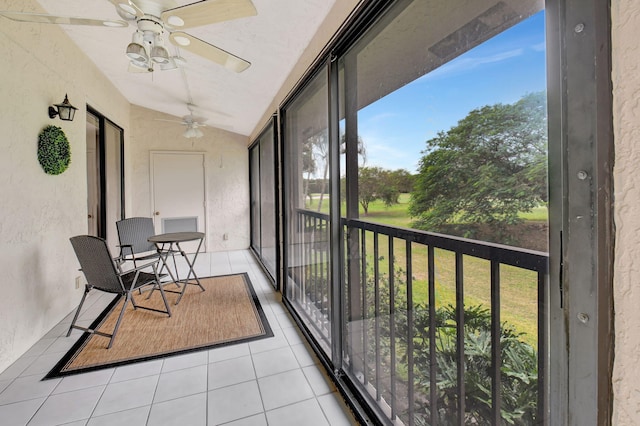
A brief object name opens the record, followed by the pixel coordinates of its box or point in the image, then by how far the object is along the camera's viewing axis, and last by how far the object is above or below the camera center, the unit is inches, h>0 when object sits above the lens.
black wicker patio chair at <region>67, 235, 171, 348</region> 90.7 -18.6
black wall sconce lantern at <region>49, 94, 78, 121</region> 102.7 +35.3
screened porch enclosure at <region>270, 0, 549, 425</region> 33.0 -4.8
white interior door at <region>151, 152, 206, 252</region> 217.3 +14.0
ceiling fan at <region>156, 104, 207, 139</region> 172.4 +50.5
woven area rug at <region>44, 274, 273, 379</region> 85.4 -40.5
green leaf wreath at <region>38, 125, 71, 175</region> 97.0 +21.3
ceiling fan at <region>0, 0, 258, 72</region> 57.6 +39.7
